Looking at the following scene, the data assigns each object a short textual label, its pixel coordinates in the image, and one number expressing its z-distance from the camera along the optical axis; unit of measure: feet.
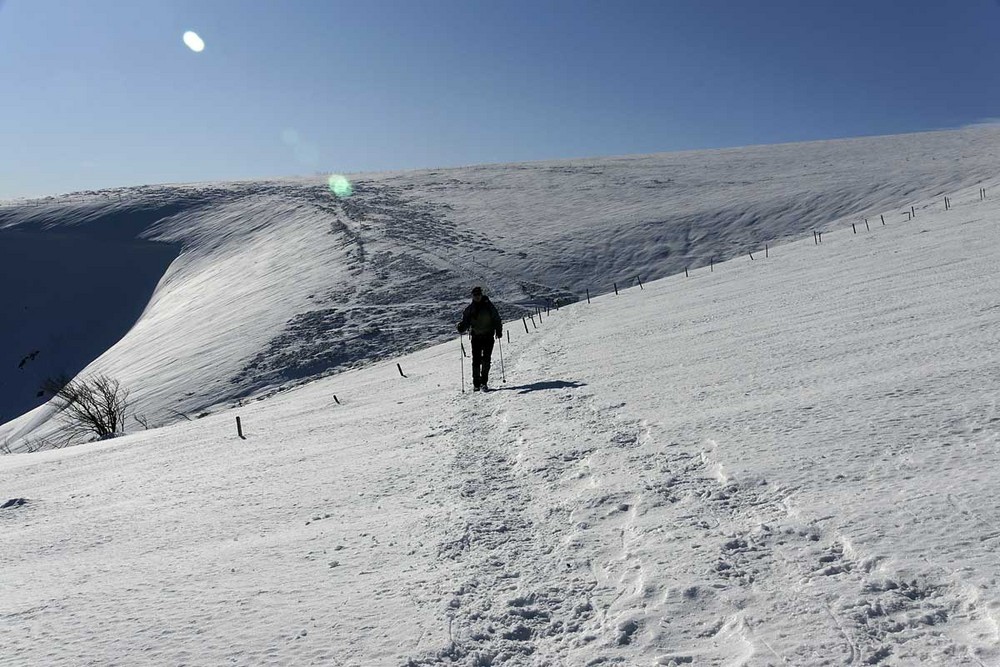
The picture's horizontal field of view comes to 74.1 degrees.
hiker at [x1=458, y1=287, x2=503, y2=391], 36.11
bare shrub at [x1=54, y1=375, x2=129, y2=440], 70.46
